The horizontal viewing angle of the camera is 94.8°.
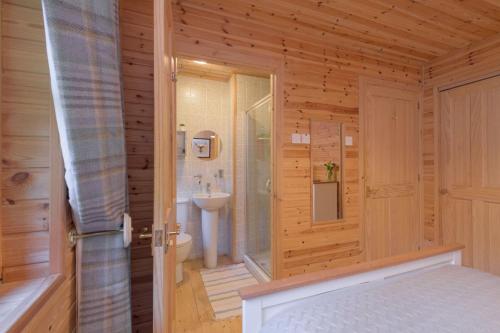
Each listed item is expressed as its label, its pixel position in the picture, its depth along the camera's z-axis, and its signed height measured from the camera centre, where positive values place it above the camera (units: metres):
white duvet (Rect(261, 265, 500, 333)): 0.82 -0.57
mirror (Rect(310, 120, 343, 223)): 2.27 -0.04
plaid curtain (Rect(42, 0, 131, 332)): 0.81 +0.10
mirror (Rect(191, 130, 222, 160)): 3.15 +0.30
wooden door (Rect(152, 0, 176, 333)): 0.89 -0.04
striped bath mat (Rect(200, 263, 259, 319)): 2.02 -1.25
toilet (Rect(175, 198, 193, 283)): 2.28 -0.77
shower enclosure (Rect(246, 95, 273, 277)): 2.49 -0.21
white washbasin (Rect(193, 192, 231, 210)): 2.81 -0.42
